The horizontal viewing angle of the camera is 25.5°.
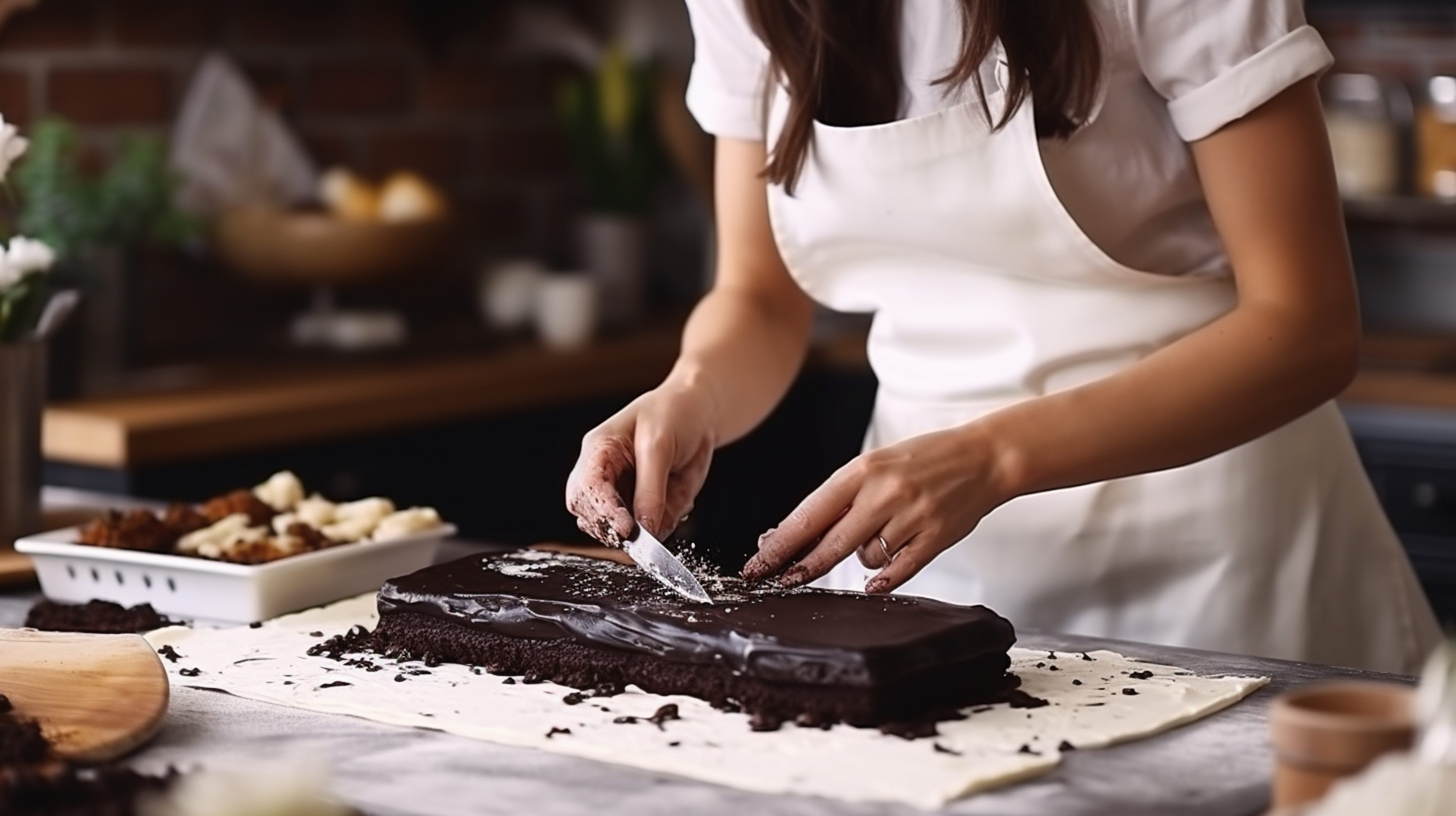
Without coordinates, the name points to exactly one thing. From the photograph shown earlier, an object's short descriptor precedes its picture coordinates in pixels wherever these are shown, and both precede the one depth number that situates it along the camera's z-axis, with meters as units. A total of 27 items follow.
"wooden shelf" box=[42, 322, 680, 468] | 3.10
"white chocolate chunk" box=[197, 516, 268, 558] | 2.40
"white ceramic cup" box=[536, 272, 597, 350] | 3.68
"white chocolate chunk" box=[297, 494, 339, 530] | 2.47
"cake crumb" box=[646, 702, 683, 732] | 2.11
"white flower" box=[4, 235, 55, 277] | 2.49
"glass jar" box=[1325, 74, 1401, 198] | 3.69
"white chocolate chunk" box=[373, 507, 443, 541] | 2.45
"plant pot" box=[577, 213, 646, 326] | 3.92
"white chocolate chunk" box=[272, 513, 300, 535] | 2.45
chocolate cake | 2.10
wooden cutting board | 2.08
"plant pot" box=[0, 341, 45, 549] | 2.53
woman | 2.26
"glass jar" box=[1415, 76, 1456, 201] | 3.65
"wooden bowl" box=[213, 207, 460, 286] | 3.49
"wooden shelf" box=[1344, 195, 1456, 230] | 3.63
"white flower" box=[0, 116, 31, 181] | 2.42
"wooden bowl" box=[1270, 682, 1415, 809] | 1.66
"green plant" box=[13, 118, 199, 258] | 3.19
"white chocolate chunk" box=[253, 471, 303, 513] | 2.51
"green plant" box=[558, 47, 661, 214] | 3.92
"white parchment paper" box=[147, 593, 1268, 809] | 2.02
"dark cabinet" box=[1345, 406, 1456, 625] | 3.30
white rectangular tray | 2.35
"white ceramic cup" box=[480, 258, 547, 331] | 3.78
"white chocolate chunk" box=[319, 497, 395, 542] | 2.45
